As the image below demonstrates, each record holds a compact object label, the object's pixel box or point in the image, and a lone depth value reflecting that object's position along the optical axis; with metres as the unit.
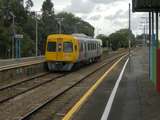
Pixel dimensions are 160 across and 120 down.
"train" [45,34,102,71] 19.79
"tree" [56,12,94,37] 101.82
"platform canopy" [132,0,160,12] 12.50
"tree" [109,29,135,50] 97.66
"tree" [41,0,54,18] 85.40
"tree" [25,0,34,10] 77.26
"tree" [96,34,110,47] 85.73
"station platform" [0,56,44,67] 29.94
